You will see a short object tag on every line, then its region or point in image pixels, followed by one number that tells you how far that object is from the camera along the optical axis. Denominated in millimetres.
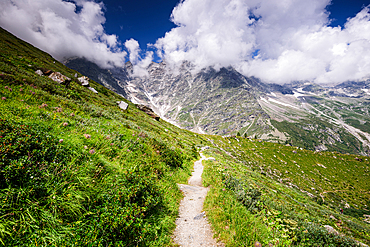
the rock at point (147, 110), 56206
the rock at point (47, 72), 29722
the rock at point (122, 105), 36509
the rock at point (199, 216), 7004
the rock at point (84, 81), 43844
